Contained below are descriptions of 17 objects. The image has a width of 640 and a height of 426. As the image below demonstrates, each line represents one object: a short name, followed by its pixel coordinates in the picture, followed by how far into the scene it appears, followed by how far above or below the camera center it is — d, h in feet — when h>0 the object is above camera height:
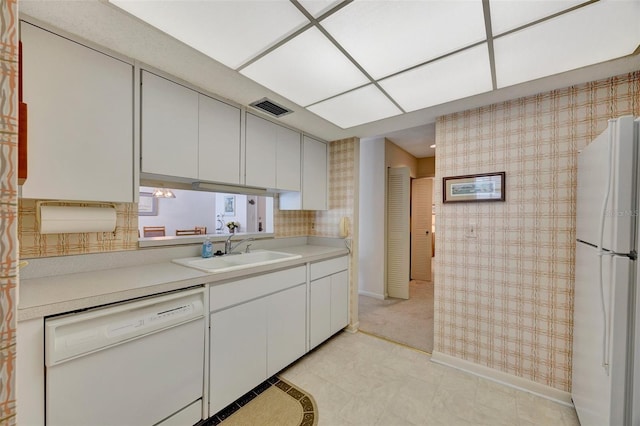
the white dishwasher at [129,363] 3.51 -2.50
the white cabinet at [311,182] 9.07 +1.13
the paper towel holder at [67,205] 4.41 +0.09
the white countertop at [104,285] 3.43 -1.29
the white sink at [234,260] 6.01 -1.38
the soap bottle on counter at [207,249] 6.76 -1.05
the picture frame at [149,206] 13.14 +0.20
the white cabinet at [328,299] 7.89 -3.01
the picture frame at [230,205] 11.25 +0.25
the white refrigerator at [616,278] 3.66 -0.99
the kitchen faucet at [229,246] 7.46 -1.09
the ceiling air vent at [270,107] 6.70 +2.91
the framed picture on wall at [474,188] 6.86 +0.72
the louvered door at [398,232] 13.47 -1.13
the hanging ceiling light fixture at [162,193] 10.11 +0.75
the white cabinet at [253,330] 5.29 -2.93
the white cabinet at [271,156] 7.29 +1.75
